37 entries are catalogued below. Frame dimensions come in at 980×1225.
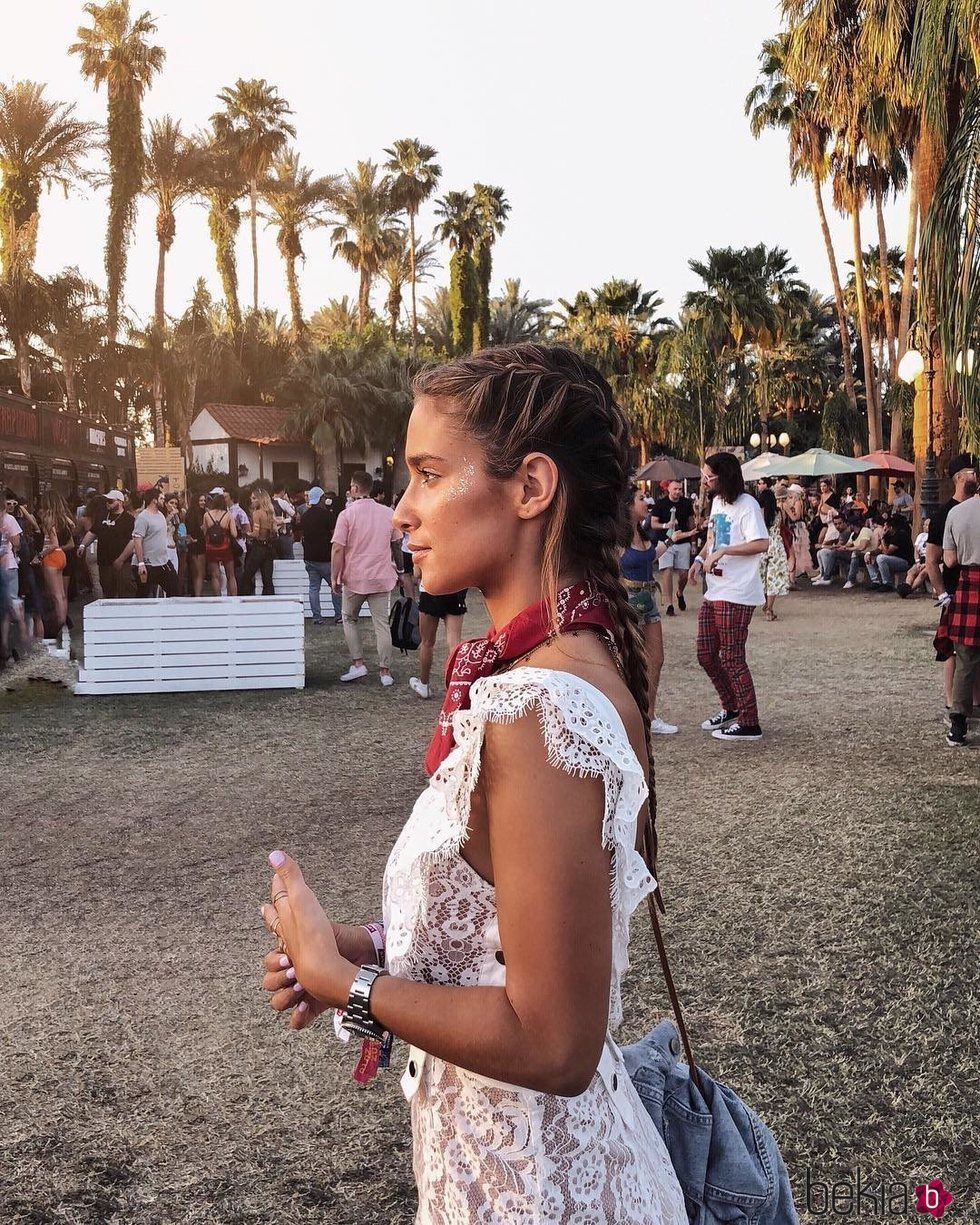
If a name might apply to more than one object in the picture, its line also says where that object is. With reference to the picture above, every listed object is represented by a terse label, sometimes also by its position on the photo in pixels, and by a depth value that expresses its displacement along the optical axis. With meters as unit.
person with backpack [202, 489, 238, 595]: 15.54
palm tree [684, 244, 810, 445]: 42.47
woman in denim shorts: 7.46
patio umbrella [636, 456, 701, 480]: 25.52
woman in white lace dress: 1.08
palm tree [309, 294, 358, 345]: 59.69
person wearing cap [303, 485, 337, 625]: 13.37
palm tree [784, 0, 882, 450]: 17.02
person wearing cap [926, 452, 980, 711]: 7.69
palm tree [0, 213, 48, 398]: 33.88
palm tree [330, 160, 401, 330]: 54.94
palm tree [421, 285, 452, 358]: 58.47
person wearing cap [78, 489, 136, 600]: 15.84
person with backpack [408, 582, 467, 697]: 8.91
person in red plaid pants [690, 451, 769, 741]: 7.45
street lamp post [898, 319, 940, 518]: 16.62
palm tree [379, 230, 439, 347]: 56.44
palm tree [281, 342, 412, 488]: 43.62
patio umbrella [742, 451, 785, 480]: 22.77
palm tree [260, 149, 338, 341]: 52.62
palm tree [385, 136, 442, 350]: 54.72
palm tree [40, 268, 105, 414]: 36.66
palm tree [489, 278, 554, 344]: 60.62
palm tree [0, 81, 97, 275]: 34.16
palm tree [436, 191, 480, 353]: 53.74
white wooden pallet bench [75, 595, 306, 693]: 10.07
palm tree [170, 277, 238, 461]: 49.06
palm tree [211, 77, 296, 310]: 50.41
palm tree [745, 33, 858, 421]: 27.14
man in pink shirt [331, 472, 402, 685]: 10.23
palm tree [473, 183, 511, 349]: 54.72
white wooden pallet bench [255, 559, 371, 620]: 17.62
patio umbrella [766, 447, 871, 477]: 22.66
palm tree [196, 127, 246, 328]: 48.44
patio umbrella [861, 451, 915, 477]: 26.44
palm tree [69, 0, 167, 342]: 38.66
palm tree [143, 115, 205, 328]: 43.62
